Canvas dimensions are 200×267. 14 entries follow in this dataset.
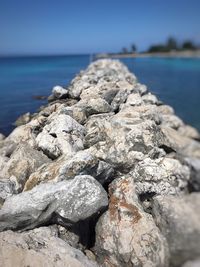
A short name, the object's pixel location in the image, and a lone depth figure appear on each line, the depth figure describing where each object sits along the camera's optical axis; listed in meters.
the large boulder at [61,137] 4.73
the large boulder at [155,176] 3.53
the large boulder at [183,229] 1.86
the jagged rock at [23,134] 6.08
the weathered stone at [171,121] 4.20
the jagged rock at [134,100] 6.57
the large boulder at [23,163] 4.41
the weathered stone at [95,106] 6.11
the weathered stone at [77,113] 5.82
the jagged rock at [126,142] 4.24
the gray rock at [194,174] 1.92
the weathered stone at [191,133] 2.19
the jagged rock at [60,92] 8.27
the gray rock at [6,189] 3.98
